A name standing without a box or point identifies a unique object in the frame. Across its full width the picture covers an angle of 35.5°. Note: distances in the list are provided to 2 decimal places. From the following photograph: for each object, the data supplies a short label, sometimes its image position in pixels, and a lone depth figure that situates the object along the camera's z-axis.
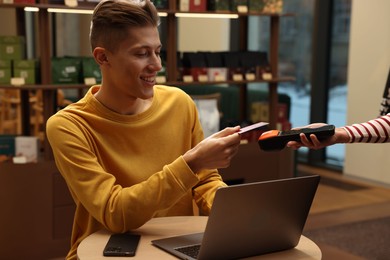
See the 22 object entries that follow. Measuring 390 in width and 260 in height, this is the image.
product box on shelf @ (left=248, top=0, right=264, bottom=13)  4.74
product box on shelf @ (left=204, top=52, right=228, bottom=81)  4.69
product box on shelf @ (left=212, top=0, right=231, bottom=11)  4.58
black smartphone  1.60
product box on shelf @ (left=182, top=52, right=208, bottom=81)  4.61
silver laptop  1.48
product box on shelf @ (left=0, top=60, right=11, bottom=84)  3.90
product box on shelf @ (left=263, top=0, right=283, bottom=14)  4.83
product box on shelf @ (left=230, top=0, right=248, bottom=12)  4.67
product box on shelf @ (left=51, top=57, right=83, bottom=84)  4.04
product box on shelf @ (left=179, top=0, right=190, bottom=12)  4.39
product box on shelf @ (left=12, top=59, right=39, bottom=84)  3.90
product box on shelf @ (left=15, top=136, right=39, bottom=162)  3.89
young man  1.69
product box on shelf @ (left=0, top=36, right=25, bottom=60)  3.92
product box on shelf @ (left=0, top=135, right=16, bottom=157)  3.88
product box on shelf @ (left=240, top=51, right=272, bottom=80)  4.84
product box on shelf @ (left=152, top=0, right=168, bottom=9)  4.34
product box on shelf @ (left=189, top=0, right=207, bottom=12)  4.44
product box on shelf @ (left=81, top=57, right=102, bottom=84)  4.12
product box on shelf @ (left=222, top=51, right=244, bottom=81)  4.79
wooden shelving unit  3.78
